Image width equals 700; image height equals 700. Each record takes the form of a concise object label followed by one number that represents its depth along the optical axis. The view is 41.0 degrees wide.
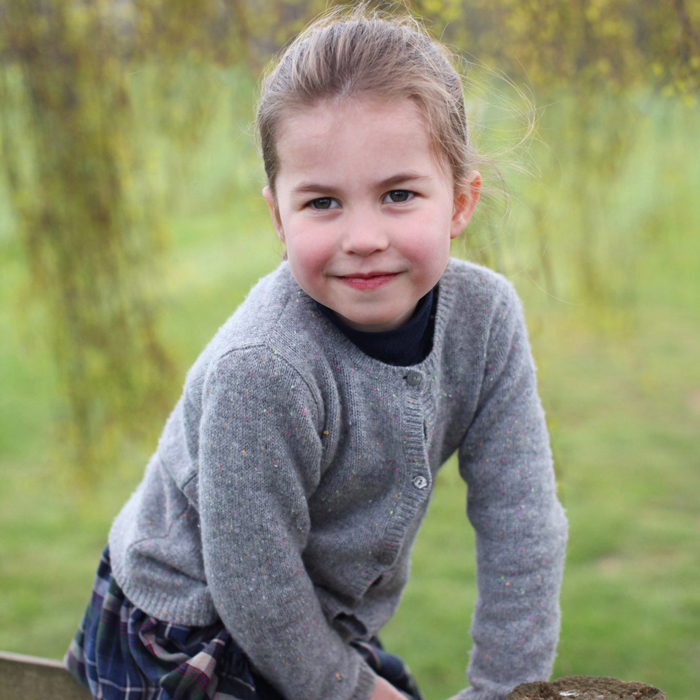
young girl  1.33
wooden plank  1.63
